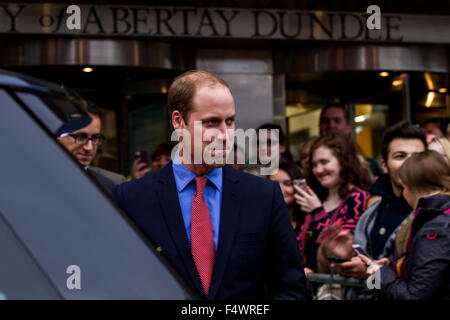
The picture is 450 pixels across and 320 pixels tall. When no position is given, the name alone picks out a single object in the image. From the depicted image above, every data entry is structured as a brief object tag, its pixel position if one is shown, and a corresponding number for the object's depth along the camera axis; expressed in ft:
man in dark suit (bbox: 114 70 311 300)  7.31
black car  4.04
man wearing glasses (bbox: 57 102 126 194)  13.53
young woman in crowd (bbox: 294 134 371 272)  15.96
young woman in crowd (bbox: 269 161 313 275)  17.75
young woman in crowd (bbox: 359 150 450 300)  11.32
